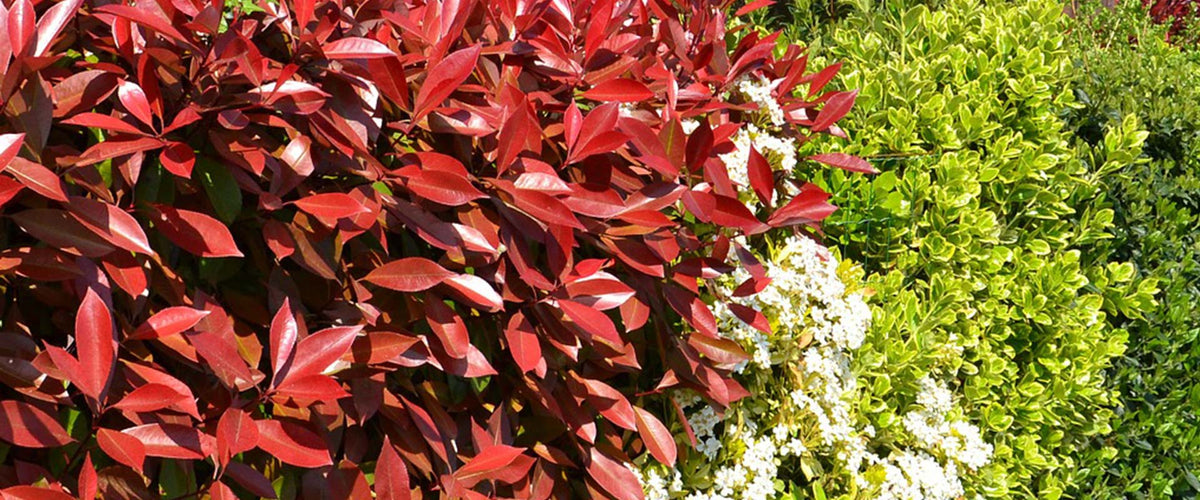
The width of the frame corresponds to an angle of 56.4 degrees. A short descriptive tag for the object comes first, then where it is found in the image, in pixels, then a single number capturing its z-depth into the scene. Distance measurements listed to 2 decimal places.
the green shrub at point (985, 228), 3.35
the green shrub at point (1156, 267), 4.24
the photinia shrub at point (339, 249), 1.56
